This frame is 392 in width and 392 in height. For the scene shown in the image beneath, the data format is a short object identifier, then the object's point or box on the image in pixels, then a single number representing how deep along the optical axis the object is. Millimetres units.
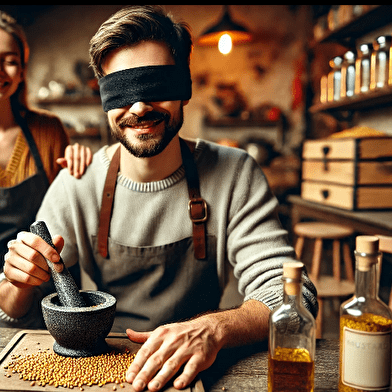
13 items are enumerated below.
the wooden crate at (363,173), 2562
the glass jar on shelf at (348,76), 2988
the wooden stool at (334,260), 2605
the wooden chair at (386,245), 1546
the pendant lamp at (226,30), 3824
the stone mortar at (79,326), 947
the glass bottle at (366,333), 741
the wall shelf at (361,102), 2597
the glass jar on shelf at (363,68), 2750
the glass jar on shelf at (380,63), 2527
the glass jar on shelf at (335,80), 3221
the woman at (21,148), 1563
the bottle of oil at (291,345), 767
